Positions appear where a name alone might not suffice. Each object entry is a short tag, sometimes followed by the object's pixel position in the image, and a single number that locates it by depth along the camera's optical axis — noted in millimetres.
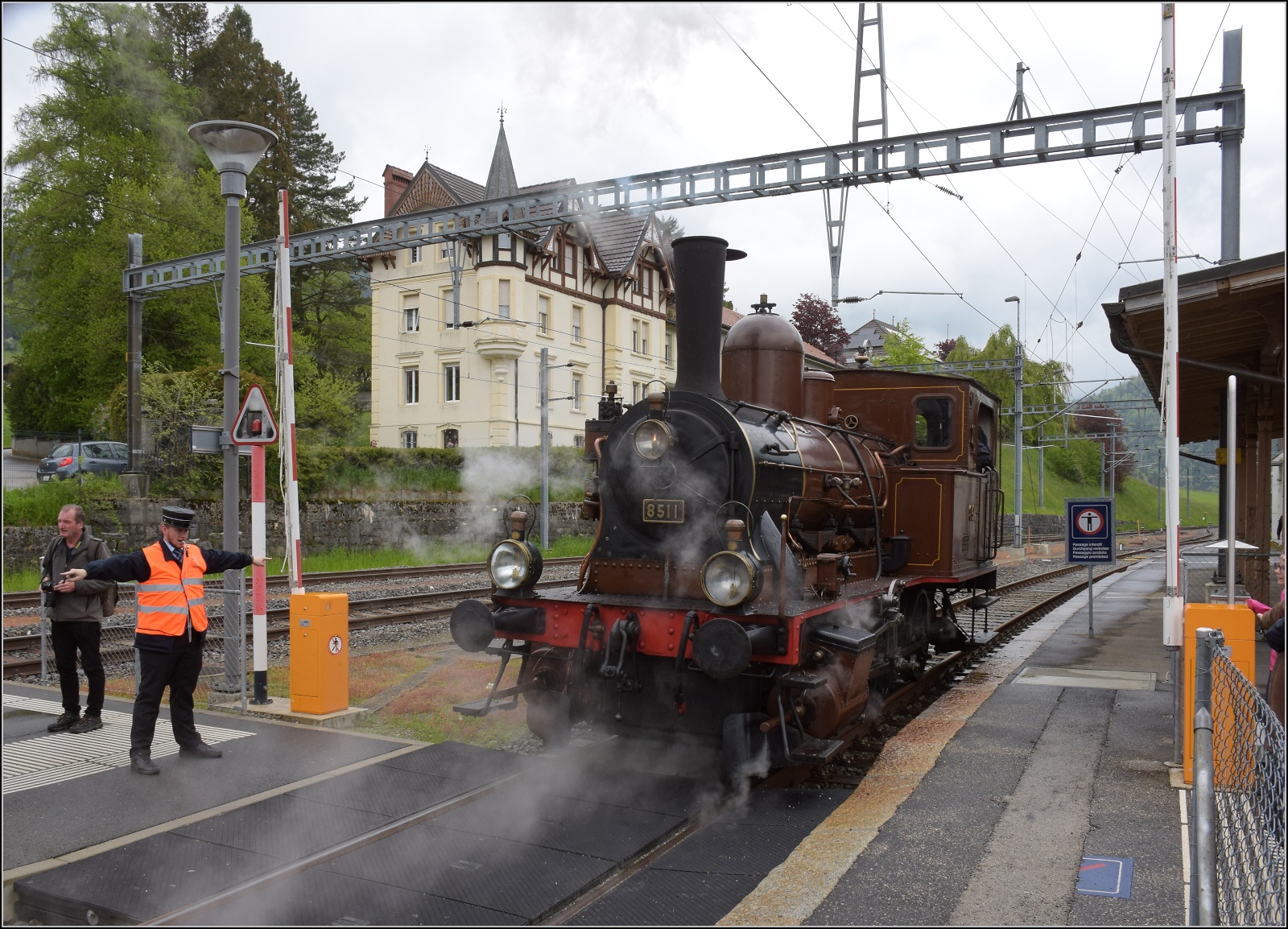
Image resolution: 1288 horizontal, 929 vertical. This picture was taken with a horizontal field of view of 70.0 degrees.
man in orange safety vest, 5840
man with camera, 6805
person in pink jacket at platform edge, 5559
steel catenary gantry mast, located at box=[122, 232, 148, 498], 16328
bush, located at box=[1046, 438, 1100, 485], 61656
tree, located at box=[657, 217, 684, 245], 41994
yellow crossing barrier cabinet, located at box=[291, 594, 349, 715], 7184
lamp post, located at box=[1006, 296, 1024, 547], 26220
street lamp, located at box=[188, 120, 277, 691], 7727
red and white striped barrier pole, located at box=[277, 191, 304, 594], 7848
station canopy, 7336
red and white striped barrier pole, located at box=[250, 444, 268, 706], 7543
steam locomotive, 5621
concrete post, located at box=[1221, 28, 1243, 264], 9477
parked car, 24562
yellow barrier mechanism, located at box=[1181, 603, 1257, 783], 5836
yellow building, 30688
